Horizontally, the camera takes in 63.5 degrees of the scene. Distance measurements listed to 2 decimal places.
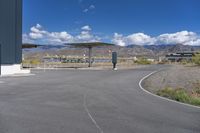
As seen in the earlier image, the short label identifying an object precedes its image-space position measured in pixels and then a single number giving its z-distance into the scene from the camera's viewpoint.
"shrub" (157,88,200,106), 7.00
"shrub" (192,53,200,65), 31.33
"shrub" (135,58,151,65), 45.32
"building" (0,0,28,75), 15.31
